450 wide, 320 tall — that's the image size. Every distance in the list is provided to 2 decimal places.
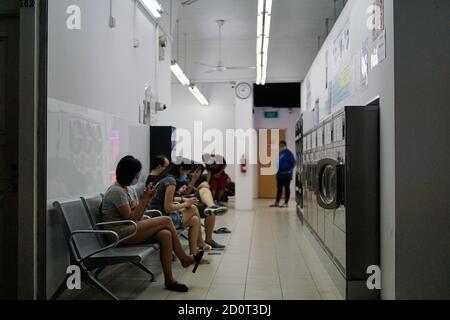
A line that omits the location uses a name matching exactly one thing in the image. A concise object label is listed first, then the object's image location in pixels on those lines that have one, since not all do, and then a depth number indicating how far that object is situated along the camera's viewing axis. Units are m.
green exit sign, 13.87
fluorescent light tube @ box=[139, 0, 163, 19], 4.82
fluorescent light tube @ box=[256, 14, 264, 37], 5.75
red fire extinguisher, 10.48
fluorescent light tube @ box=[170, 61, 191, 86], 7.89
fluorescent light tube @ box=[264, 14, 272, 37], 5.80
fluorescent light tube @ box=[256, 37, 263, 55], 6.78
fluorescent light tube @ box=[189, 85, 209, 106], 10.43
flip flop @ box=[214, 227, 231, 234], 7.05
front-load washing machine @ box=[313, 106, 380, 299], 3.44
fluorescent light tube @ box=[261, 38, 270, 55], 6.85
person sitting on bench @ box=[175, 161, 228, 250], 5.65
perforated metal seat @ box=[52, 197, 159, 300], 3.27
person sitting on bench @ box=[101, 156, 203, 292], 3.66
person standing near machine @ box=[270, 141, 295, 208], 10.62
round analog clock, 10.62
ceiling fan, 9.41
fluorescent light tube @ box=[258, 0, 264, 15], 5.33
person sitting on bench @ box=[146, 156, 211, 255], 4.61
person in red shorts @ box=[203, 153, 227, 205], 10.45
